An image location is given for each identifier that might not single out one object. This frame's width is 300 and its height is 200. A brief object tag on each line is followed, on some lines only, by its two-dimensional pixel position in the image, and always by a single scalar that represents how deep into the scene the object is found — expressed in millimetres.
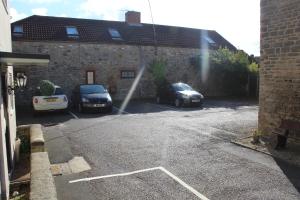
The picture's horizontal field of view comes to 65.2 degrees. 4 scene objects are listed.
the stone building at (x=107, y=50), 15661
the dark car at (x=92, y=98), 11702
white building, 3368
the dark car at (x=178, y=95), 13369
